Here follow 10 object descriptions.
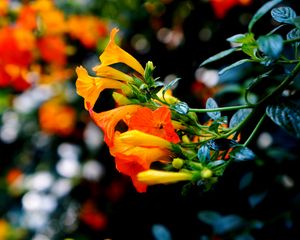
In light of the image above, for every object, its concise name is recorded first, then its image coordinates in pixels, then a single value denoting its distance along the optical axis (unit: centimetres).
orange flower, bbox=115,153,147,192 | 25
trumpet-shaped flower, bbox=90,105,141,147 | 26
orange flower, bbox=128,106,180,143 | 25
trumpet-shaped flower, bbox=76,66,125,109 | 27
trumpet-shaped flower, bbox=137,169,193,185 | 24
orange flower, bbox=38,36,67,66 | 52
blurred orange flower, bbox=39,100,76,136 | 62
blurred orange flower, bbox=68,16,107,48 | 57
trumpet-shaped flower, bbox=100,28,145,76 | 27
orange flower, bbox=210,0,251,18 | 44
